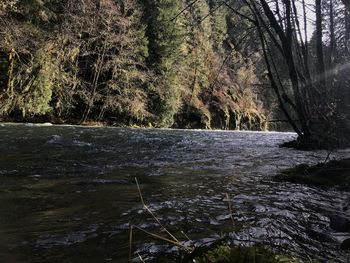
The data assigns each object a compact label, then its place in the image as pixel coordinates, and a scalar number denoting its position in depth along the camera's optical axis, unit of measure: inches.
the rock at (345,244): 102.5
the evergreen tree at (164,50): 1247.4
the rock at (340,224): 124.2
